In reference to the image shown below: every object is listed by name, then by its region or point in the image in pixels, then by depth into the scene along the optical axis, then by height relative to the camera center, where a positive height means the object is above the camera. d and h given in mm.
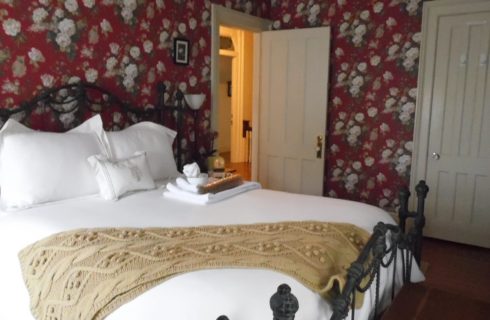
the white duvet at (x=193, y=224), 1380 -593
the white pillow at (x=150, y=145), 2811 -322
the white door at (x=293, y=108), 4266 -83
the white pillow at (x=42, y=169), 2248 -395
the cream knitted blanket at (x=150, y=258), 1471 -583
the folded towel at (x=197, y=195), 2426 -557
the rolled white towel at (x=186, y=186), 2534 -517
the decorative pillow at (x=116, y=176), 2461 -461
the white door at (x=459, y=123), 3646 -172
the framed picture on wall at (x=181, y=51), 3586 +388
